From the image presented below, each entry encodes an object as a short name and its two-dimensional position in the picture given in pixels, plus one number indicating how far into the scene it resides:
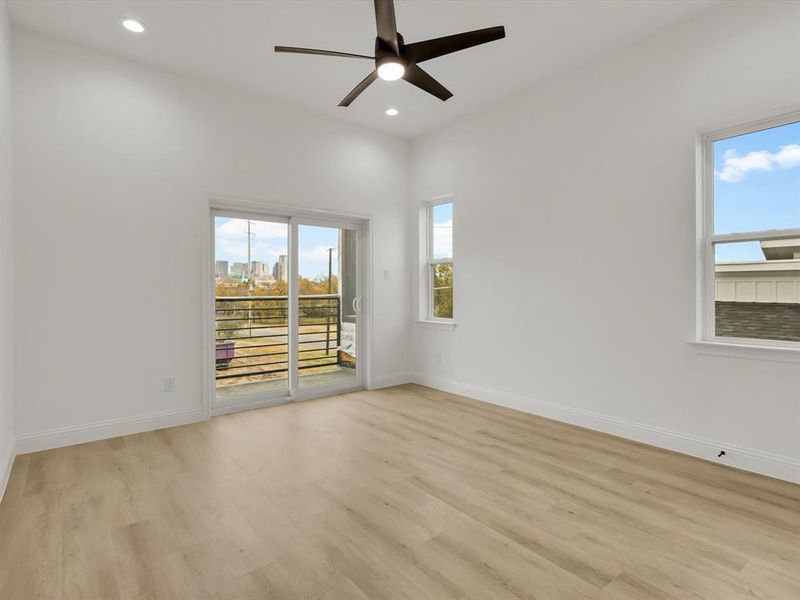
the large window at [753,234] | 2.81
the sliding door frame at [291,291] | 4.05
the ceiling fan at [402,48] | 2.15
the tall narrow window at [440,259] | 5.29
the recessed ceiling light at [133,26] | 3.13
